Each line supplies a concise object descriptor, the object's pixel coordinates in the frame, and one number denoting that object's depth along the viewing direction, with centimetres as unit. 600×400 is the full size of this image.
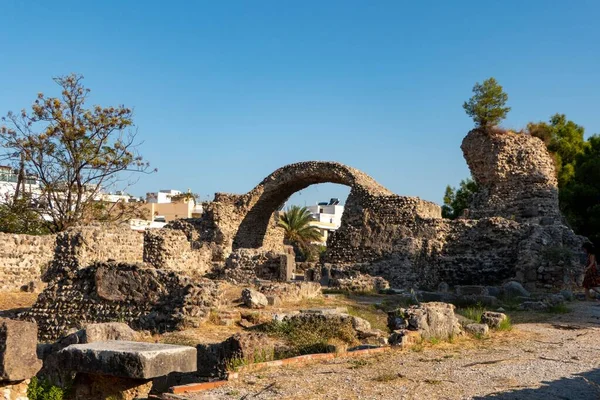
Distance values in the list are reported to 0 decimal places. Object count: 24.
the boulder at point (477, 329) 875
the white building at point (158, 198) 6531
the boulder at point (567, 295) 1411
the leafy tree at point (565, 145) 3247
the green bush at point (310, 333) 758
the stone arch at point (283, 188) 2427
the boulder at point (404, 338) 772
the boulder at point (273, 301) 1215
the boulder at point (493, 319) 937
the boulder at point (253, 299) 1158
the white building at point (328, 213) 6881
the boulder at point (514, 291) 1463
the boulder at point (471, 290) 1431
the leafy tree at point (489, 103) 2386
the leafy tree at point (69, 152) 2278
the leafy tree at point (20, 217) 2367
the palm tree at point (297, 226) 3872
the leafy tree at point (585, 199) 2769
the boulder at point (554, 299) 1257
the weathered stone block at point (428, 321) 830
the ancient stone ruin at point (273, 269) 566
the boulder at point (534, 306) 1224
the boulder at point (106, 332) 745
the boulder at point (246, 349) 669
